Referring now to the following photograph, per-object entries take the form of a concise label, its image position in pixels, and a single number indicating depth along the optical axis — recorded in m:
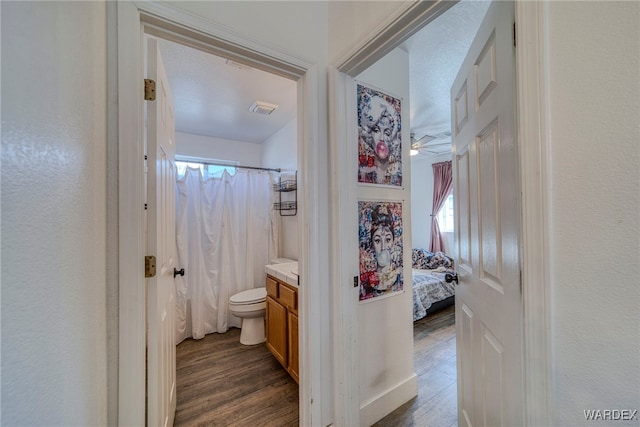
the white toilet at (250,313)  2.32
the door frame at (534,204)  0.56
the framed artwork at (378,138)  1.46
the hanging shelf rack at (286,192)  2.88
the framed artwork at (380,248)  1.44
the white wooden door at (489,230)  0.72
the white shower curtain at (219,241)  2.61
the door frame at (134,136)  0.82
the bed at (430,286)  2.84
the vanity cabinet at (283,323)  1.72
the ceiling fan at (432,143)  3.55
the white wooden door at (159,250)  0.96
